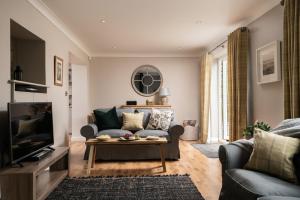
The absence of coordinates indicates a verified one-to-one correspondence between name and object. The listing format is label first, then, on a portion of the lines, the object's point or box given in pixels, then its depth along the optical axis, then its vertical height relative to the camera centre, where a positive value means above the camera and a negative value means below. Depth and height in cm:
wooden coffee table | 255 -62
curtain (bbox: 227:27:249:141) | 287 +29
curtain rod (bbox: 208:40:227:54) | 368 +119
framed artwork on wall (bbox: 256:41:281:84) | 228 +51
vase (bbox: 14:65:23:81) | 216 +34
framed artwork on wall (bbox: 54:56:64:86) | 289 +52
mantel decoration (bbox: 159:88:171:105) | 483 +17
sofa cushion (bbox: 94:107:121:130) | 343 -39
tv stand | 154 -73
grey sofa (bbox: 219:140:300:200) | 115 -60
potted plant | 232 -44
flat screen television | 170 -31
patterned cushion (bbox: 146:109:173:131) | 345 -40
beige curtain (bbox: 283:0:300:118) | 193 +48
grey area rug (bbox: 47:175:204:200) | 190 -105
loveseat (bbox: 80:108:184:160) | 304 -86
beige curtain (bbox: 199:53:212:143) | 440 +20
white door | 472 +18
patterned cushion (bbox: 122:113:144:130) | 343 -41
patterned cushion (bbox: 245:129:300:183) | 134 -45
